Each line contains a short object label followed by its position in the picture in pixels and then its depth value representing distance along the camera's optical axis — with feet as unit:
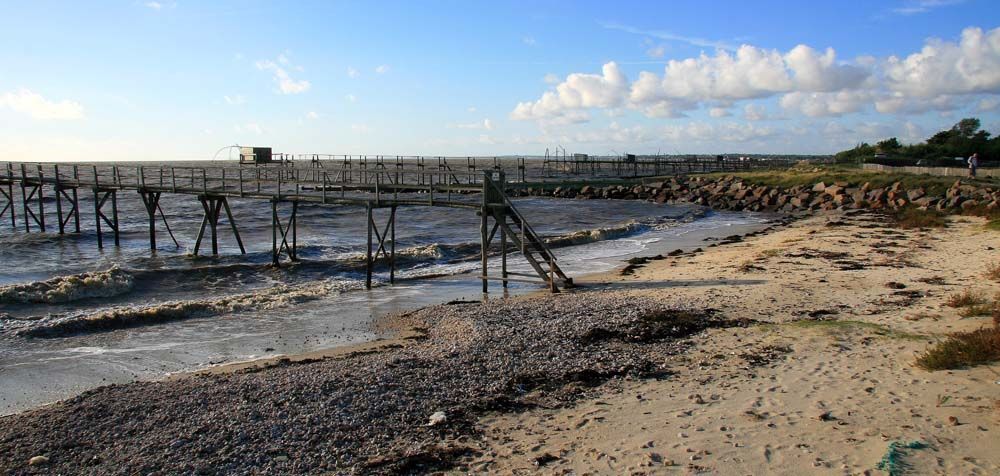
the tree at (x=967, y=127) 216.95
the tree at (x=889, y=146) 235.20
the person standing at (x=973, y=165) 123.24
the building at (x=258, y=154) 156.02
